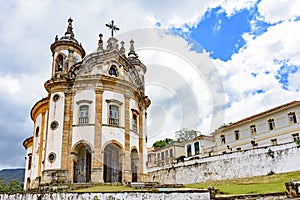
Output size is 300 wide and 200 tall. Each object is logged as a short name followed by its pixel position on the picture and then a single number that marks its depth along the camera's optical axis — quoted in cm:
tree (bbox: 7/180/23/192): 5471
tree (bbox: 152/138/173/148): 7054
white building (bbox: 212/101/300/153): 3506
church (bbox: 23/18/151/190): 2216
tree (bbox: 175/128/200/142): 6556
